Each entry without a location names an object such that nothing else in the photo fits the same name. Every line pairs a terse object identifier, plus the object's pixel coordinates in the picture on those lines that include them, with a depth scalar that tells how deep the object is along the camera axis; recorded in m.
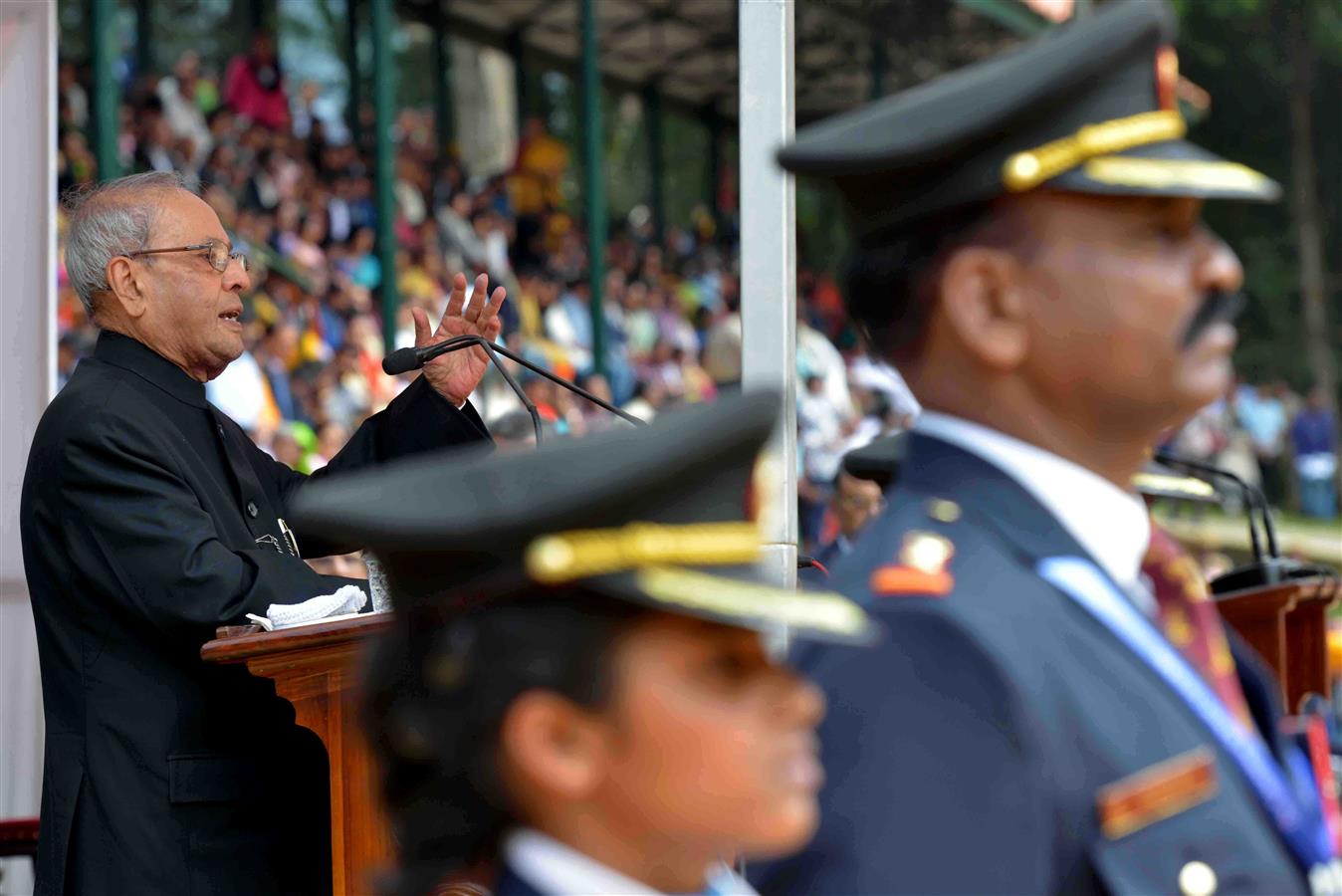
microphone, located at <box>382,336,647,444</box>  6.19
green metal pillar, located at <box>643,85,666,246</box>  45.28
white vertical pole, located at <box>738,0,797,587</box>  5.52
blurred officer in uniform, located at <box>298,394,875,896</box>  2.59
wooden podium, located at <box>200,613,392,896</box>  5.57
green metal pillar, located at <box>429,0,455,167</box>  38.31
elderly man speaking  6.22
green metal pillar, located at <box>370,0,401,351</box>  24.14
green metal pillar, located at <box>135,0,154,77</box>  31.11
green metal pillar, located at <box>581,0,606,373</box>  30.72
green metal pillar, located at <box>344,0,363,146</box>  35.37
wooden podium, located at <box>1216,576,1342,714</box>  5.88
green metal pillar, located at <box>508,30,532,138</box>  39.03
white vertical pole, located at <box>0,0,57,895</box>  8.41
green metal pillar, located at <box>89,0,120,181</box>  18.78
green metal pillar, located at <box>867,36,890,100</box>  42.81
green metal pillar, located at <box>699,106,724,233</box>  47.81
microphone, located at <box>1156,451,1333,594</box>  5.98
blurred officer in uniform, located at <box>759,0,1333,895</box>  2.89
